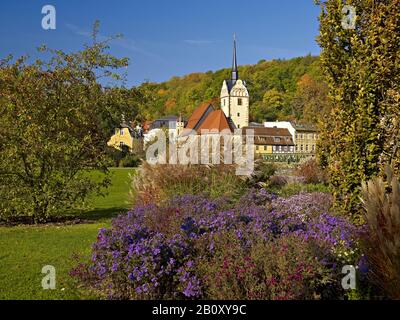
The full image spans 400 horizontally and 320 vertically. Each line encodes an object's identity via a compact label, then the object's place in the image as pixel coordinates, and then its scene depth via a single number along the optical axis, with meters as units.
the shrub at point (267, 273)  4.60
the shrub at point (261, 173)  13.38
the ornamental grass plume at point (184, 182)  11.46
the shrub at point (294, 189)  13.15
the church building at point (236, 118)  69.12
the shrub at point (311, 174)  18.64
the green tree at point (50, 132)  12.04
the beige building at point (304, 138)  82.17
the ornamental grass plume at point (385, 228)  4.07
